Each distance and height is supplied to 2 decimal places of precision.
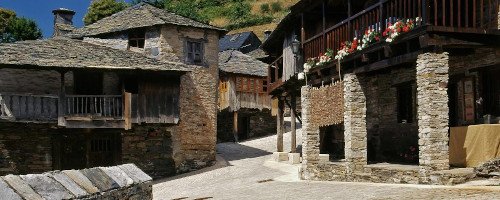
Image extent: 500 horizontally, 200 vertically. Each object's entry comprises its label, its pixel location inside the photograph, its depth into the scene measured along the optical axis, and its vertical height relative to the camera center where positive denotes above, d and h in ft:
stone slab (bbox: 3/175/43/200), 12.36 -1.70
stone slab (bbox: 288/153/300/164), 77.51 -6.49
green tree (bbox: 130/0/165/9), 216.99 +44.83
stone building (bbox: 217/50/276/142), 113.50 +2.72
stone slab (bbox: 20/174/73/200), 13.14 -1.80
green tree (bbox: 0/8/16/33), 162.22 +30.14
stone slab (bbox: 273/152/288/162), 81.59 -6.54
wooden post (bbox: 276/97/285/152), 86.21 -1.82
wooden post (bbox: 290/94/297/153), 78.38 -1.43
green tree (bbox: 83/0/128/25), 182.29 +35.27
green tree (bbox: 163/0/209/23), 239.71 +49.45
